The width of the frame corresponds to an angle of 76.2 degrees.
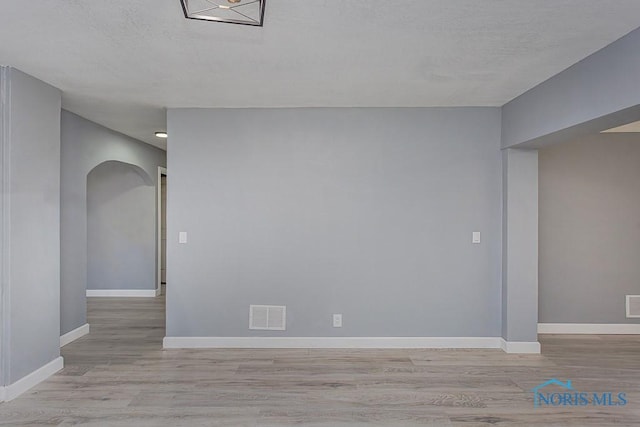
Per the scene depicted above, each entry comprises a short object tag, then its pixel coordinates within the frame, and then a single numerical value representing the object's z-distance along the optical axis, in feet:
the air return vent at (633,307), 15.10
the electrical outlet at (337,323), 13.35
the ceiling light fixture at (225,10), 6.29
